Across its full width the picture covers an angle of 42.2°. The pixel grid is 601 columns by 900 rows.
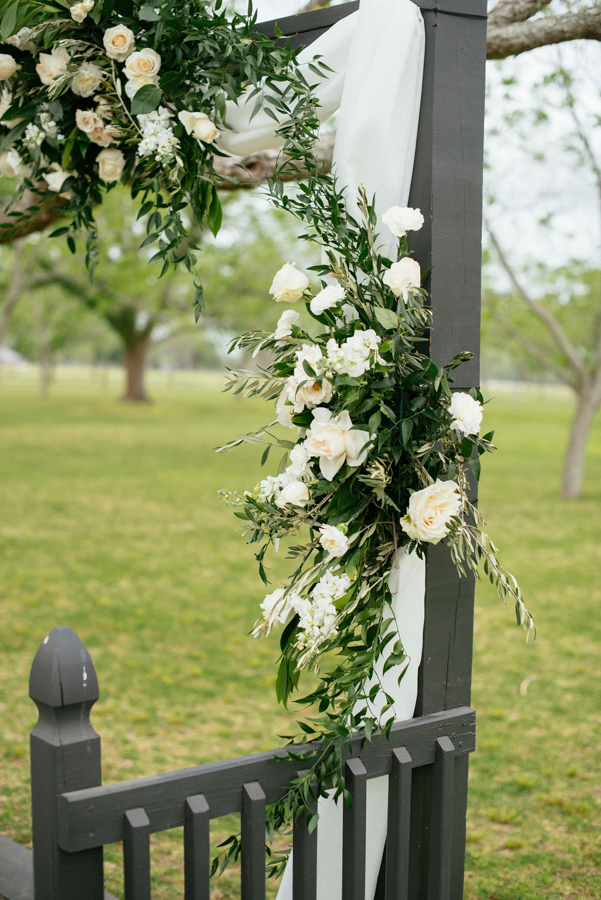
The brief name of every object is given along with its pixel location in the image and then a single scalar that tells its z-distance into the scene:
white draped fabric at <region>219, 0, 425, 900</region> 2.00
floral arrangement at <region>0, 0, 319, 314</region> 2.17
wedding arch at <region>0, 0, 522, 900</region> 1.63
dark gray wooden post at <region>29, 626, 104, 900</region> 1.58
